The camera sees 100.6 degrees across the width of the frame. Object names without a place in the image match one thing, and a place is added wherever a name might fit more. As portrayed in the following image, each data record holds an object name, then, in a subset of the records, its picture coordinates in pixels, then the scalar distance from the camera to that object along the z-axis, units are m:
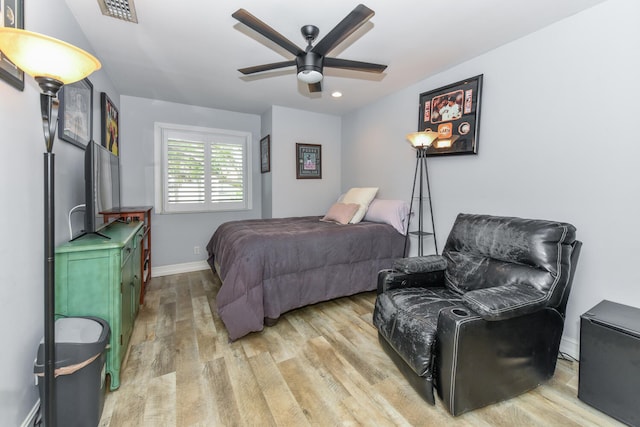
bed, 2.22
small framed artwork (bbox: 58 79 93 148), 1.80
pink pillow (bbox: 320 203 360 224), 3.35
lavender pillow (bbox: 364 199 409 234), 3.22
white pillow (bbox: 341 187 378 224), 3.44
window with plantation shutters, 3.91
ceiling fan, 1.55
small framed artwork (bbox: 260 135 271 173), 4.22
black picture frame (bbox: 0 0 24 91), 1.14
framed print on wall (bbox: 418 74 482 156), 2.60
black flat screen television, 1.76
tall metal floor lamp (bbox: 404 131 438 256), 2.75
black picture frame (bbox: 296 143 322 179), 4.35
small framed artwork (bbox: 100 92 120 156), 2.76
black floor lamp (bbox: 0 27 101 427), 0.93
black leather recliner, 1.42
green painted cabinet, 1.51
